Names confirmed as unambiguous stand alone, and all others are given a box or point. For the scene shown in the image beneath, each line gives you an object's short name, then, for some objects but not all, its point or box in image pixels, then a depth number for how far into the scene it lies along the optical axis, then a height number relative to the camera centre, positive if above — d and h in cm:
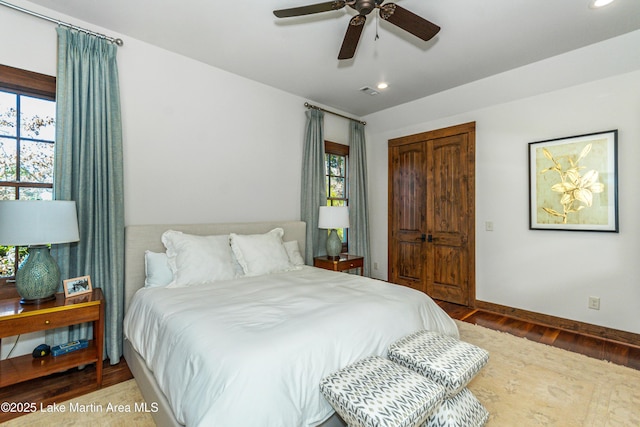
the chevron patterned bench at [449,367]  145 -80
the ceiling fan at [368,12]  183 +131
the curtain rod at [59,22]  213 +152
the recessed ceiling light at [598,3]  217 +159
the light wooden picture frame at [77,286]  211 -54
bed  121 -64
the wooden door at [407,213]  437 +0
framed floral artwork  286 +32
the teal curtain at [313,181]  404 +46
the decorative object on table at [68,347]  212 -100
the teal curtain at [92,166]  226 +38
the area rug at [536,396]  172 -123
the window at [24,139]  223 +60
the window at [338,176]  458 +60
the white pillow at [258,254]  278 -40
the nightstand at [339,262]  370 -65
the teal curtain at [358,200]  464 +21
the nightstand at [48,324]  179 -72
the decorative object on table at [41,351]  209 -100
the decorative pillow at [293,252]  327 -45
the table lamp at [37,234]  179 -13
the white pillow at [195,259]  241 -40
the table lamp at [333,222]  381 -12
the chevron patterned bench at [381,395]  118 -80
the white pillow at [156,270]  244 -49
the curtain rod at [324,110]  409 +154
